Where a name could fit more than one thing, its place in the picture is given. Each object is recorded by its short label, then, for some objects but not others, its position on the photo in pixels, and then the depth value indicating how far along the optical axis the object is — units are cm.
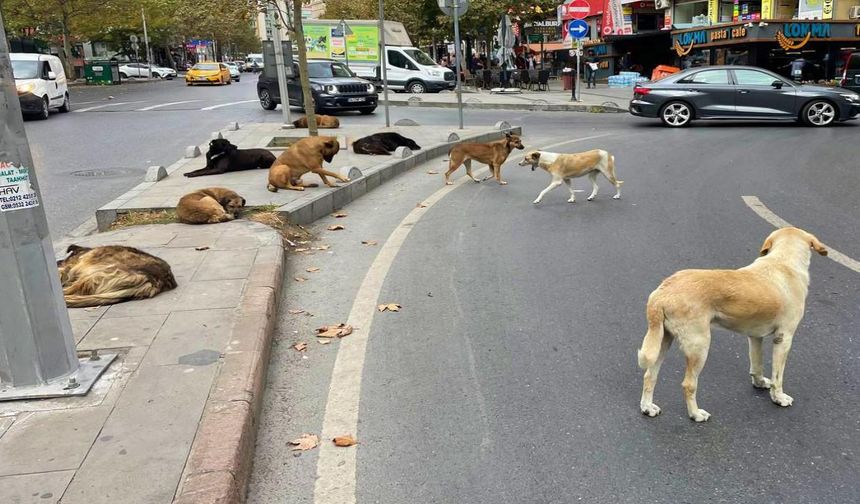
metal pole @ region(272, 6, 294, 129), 1633
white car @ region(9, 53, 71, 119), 2041
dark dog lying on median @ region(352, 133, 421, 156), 1205
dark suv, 2058
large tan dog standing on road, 316
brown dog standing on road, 973
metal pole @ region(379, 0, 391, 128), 1590
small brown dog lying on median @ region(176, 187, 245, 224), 704
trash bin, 4672
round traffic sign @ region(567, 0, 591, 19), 2173
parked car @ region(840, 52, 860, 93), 1908
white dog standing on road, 825
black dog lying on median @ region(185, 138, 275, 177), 1009
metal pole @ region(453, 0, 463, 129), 1411
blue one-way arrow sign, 2166
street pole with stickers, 329
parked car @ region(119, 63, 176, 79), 5738
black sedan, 1636
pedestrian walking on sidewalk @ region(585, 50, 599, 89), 3097
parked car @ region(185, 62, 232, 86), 4622
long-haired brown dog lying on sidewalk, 479
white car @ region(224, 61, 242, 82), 5602
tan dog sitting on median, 862
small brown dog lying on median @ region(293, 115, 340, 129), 1620
